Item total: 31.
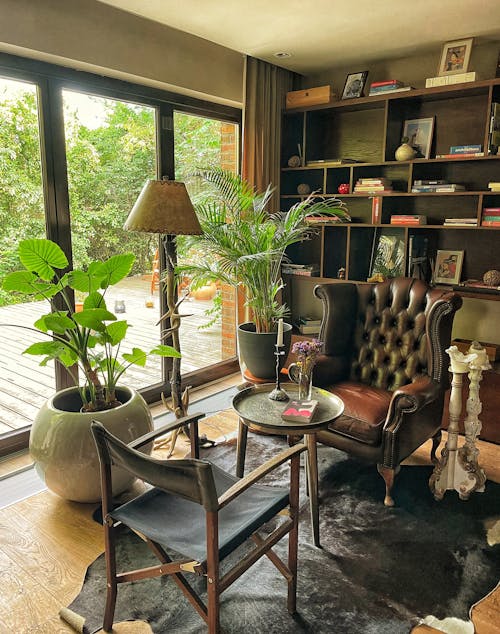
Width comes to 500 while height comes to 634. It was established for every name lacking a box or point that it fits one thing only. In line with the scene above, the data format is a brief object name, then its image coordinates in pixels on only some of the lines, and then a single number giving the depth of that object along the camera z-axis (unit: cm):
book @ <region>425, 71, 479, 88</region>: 343
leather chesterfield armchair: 255
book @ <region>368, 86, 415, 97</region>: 373
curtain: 407
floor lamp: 258
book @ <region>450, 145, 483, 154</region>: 347
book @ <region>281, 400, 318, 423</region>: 228
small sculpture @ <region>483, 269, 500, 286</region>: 348
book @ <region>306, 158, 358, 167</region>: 412
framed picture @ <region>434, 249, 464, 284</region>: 380
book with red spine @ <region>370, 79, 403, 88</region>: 376
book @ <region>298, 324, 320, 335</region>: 434
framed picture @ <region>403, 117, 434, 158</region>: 385
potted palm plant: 349
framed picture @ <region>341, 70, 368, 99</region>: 400
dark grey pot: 353
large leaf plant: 232
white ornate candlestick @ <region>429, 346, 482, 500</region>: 255
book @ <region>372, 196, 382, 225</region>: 394
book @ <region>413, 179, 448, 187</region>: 365
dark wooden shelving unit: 366
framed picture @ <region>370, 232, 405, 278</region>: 398
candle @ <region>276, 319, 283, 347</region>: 248
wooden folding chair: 145
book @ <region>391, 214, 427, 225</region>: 379
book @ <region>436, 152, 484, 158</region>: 346
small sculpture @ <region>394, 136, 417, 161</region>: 376
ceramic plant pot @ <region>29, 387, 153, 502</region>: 237
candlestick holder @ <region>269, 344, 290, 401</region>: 252
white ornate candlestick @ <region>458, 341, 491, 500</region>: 259
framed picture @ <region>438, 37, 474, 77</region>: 349
